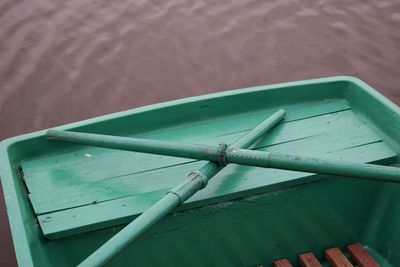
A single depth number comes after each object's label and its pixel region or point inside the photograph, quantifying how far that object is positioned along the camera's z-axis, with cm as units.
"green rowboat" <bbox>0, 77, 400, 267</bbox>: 317
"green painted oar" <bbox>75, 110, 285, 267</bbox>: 292
